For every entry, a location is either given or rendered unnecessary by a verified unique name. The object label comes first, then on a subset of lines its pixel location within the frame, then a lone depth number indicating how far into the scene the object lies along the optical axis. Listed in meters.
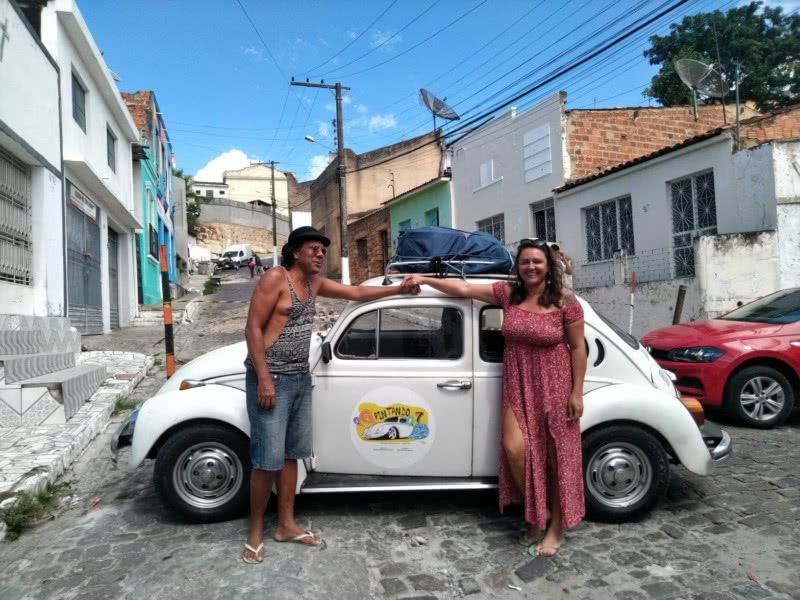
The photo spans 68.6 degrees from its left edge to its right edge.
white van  46.73
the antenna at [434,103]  23.84
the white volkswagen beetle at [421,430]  3.58
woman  3.27
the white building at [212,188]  72.94
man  3.22
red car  5.89
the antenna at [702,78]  14.39
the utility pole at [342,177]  19.72
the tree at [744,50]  31.33
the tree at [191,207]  46.09
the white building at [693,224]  9.93
